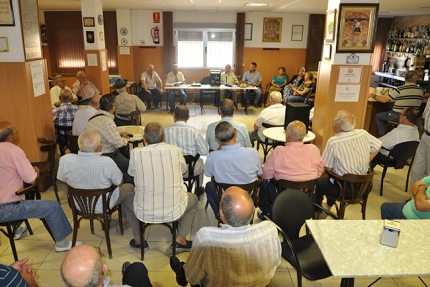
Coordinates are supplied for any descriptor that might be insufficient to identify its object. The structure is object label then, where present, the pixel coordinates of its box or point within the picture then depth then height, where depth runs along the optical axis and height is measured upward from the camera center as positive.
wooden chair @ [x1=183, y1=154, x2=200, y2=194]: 3.69 -1.26
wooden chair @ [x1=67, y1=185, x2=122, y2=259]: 2.86 -1.28
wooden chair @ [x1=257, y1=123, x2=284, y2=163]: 5.09 -1.29
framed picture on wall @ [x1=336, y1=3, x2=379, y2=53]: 4.30 +0.35
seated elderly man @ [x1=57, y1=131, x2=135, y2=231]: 2.86 -0.95
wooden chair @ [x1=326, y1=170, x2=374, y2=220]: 3.22 -1.24
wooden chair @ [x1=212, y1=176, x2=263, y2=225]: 3.04 -1.16
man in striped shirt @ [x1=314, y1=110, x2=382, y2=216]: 3.40 -0.93
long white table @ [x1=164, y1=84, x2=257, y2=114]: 8.57 -0.84
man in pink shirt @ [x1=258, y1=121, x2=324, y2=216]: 3.11 -0.94
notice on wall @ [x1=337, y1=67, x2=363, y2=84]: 4.52 -0.25
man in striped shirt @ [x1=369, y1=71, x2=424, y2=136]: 5.83 -0.72
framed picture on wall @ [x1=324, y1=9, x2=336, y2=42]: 4.47 +0.38
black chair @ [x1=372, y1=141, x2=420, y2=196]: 4.21 -1.18
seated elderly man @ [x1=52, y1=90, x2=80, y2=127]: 4.87 -0.87
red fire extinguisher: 10.12 +0.50
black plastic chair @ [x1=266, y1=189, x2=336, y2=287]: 2.42 -1.25
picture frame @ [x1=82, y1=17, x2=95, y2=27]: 7.30 +0.59
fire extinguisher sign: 9.97 +0.97
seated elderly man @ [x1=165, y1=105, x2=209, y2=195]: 3.74 -0.92
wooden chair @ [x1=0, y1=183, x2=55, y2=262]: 2.86 -1.42
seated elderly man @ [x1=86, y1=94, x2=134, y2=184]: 3.91 -0.92
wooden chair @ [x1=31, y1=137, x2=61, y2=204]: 3.80 -1.25
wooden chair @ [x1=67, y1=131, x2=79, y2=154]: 4.16 -1.10
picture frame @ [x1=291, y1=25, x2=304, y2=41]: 10.27 +0.63
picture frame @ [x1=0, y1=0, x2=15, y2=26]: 3.76 +0.36
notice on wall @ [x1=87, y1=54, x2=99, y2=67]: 7.44 -0.21
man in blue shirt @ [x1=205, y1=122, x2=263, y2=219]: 3.06 -0.93
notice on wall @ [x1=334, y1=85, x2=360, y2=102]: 4.60 -0.49
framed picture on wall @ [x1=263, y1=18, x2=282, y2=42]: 10.19 +0.72
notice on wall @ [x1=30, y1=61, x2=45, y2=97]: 4.18 -0.35
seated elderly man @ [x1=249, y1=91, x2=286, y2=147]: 5.09 -0.90
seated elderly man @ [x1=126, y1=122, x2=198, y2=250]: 2.79 -1.01
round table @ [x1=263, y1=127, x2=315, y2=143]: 4.27 -1.00
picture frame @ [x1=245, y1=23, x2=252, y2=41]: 10.23 +0.63
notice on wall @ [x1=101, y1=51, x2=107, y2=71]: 7.59 -0.21
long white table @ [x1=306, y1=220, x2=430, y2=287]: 1.89 -1.12
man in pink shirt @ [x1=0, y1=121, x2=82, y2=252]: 2.86 -1.21
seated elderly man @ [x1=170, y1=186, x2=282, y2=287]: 1.86 -1.04
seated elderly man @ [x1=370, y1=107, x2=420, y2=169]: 4.20 -0.92
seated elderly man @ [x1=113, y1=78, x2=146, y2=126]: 5.75 -0.86
